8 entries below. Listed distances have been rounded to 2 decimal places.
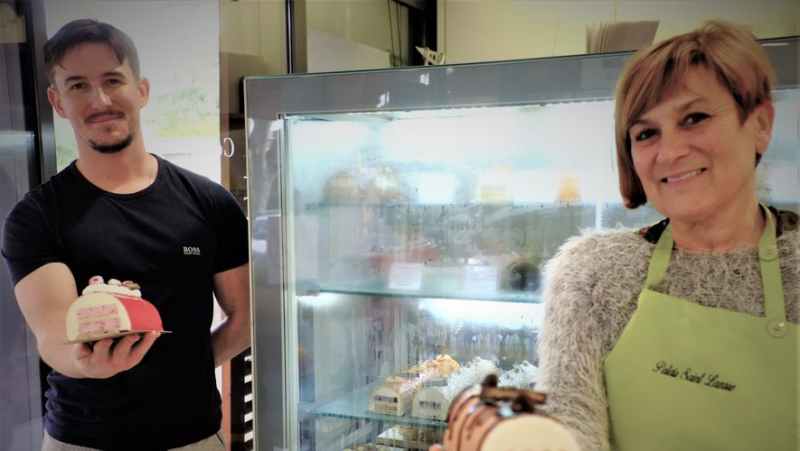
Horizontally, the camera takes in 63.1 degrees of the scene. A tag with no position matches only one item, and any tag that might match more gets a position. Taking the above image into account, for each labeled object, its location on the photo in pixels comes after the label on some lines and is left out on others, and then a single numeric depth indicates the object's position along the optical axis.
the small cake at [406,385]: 1.55
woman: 1.01
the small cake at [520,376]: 1.39
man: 1.55
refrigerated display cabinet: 1.32
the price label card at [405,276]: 1.56
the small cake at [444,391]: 1.50
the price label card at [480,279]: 1.44
